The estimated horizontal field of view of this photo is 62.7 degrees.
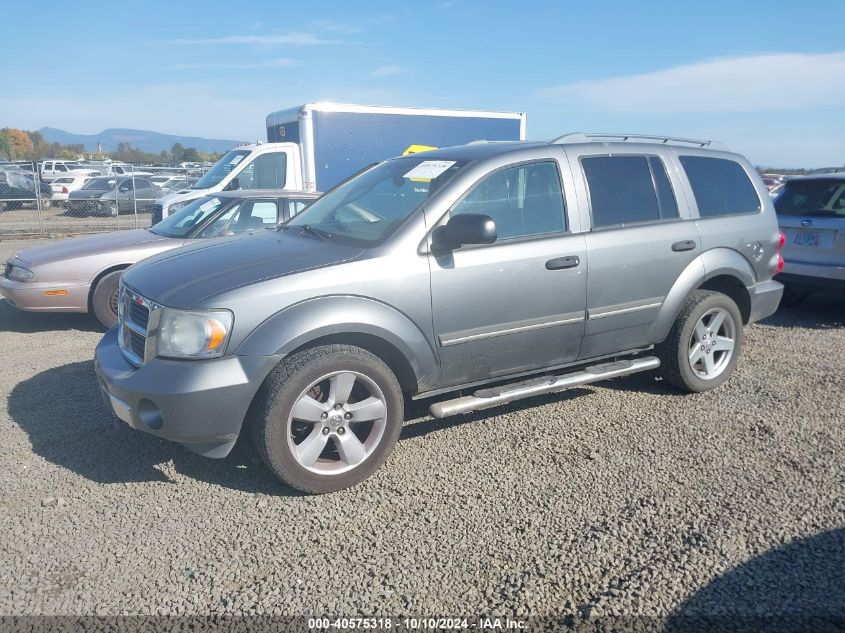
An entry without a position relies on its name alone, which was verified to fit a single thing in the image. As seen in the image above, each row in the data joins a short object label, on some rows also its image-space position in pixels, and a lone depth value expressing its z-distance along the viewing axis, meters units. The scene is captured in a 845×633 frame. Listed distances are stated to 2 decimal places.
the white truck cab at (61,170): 32.00
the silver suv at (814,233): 7.33
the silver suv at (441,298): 3.64
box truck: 12.59
